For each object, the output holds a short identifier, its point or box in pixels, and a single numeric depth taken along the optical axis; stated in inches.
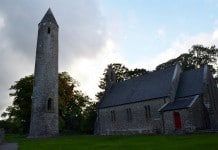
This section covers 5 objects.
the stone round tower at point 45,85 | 908.6
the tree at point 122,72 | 1572.2
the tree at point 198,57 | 1313.0
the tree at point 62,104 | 1138.6
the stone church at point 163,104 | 766.6
